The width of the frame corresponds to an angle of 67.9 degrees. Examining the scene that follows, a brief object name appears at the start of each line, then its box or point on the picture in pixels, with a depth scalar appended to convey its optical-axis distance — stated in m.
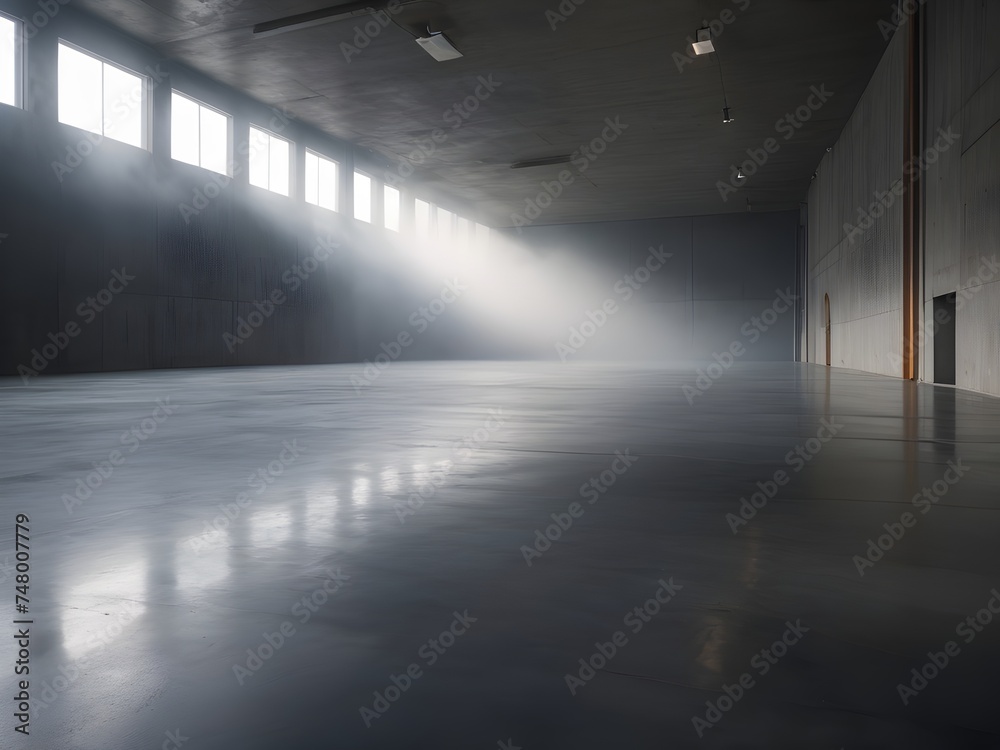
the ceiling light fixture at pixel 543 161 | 20.48
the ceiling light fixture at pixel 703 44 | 11.98
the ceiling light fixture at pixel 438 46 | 12.40
